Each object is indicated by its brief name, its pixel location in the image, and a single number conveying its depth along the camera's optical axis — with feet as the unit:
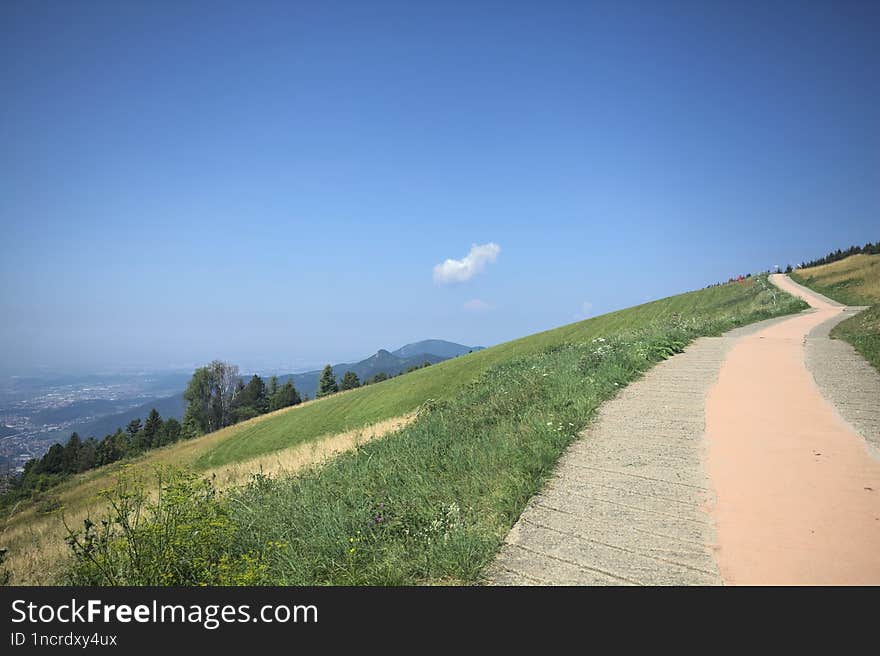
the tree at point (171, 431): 249.41
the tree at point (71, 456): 222.28
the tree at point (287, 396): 307.37
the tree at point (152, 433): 253.44
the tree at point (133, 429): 287.20
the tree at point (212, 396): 268.41
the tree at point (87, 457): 224.33
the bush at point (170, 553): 12.66
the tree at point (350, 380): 320.09
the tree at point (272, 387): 344.37
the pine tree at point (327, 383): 286.25
